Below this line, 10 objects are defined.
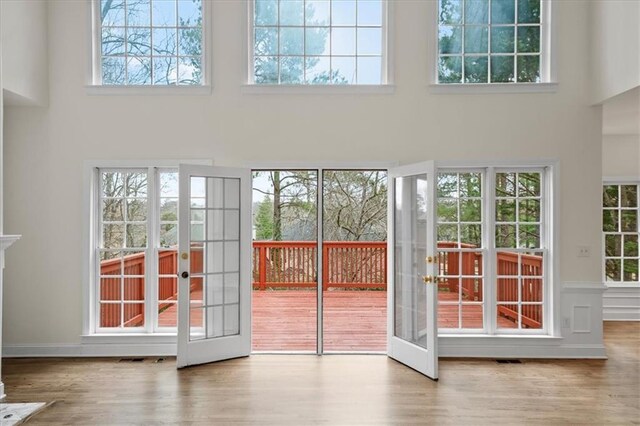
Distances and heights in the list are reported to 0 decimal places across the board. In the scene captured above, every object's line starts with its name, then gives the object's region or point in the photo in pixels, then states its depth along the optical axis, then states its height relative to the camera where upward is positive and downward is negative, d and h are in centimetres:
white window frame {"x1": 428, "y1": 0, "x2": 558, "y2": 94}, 489 +157
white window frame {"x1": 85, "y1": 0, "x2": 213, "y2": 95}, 490 +144
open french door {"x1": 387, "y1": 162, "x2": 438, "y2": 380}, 428 -52
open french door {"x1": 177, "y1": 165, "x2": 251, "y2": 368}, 455 -48
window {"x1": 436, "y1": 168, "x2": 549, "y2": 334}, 495 -28
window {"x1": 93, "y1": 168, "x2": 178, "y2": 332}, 495 -30
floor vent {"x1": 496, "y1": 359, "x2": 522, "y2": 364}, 469 -145
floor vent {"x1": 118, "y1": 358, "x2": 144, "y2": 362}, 474 -145
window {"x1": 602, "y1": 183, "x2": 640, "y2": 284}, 661 -17
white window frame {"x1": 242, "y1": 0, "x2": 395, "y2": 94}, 492 +138
